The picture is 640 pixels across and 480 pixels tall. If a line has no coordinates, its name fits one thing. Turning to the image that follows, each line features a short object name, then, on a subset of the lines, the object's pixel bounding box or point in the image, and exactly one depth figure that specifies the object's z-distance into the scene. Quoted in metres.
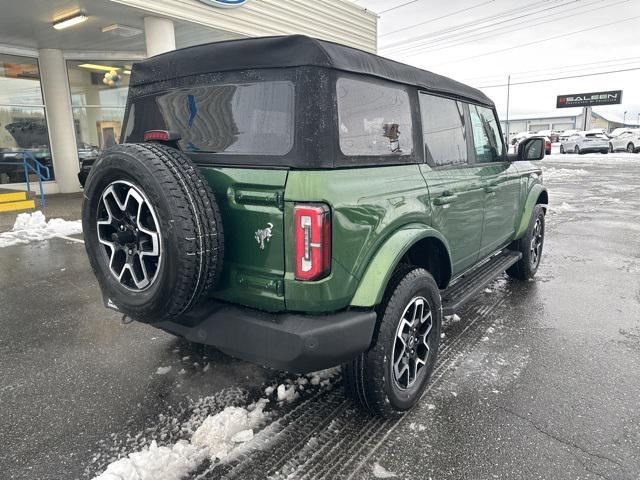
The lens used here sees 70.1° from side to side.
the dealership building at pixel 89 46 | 9.14
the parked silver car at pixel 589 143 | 31.84
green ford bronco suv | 2.16
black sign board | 62.06
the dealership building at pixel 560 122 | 91.12
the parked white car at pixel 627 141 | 31.33
